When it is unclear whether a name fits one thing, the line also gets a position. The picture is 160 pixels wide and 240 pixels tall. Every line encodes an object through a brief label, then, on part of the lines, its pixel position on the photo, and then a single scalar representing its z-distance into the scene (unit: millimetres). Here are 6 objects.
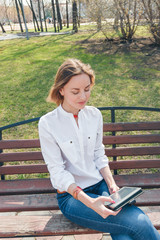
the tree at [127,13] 9917
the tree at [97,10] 10375
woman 1821
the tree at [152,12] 9138
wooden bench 2371
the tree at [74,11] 16922
